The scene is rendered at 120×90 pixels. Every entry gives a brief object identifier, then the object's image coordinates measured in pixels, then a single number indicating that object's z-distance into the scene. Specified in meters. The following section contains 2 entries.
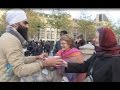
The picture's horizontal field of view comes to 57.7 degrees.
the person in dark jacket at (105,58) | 0.86
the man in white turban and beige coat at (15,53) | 0.82
